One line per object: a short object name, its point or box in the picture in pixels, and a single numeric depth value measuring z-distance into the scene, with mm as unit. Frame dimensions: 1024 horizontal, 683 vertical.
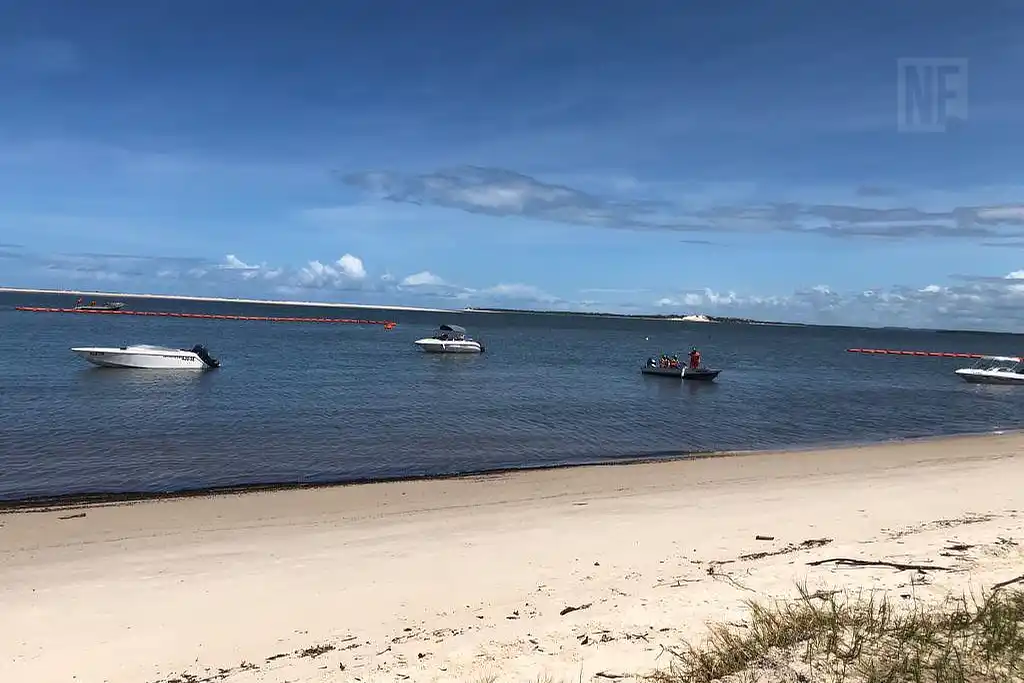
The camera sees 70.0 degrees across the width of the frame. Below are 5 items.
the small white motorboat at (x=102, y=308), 148525
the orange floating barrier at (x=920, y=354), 104475
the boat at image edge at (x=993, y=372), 54156
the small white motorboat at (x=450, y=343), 65062
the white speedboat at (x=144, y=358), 42562
